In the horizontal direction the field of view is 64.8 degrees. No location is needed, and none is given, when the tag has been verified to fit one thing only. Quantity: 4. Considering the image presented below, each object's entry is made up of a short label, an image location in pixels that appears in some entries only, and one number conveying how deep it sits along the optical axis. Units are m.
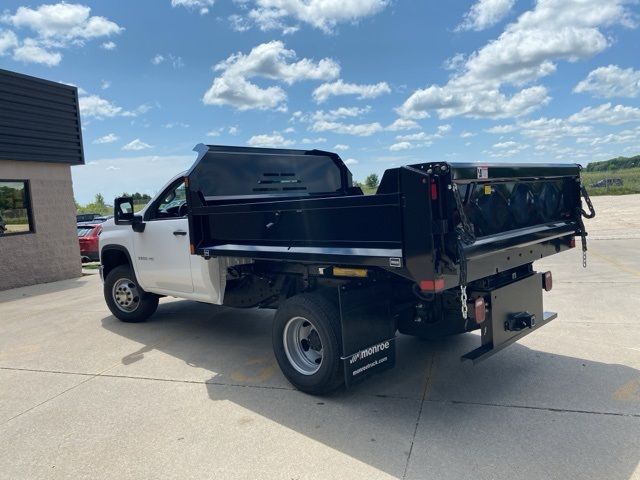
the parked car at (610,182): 45.62
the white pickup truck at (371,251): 3.37
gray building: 11.53
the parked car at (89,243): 16.34
